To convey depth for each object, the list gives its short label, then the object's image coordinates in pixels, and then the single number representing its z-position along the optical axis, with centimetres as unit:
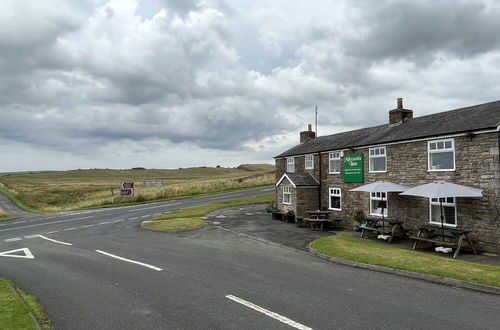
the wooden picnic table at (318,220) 1909
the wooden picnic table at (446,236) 1209
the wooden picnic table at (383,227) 1495
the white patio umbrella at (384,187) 1559
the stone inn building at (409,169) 1277
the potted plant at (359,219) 1835
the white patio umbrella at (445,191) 1200
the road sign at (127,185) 4124
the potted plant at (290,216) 2228
